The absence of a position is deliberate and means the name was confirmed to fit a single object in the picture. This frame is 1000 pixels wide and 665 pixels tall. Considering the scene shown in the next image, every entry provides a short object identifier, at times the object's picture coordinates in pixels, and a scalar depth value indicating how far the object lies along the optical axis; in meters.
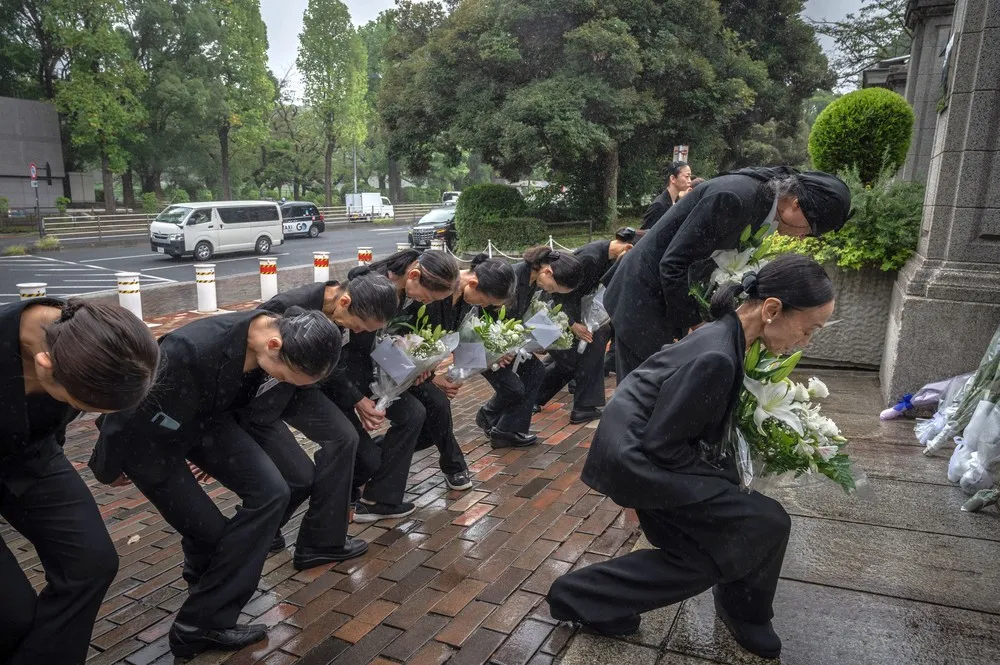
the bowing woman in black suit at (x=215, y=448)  2.97
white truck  44.97
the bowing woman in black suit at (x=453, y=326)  4.70
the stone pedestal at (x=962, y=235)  5.40
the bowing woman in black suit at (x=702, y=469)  2.57
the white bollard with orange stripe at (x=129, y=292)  10.20
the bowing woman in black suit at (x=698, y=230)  3.42
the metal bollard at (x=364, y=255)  14.54
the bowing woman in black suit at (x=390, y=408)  4.19
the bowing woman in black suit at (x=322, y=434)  3.64
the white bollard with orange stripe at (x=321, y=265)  13.30
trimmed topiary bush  8.31
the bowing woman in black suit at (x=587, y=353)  6.00
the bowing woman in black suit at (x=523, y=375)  5.46
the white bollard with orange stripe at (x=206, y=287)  11.79
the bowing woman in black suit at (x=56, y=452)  2.21
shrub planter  6.74
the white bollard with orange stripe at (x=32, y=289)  7.96
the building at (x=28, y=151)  34.12
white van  23.30
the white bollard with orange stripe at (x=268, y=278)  12.72
